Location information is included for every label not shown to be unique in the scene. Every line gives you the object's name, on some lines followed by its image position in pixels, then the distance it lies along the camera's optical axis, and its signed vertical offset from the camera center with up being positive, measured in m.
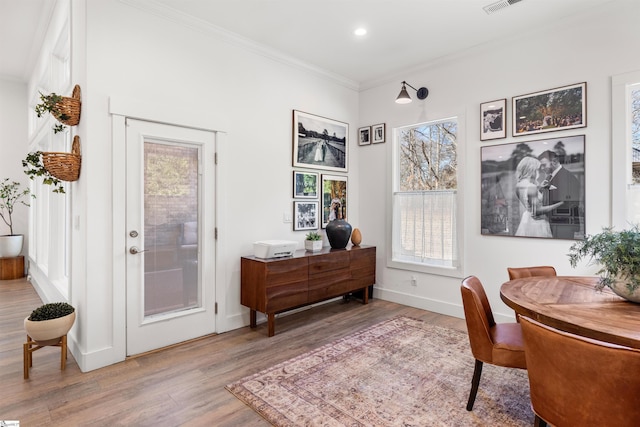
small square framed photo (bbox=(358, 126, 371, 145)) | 4.94 +1.14
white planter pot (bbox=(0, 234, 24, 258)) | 5.66 -0.62
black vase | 4.24 -0.28
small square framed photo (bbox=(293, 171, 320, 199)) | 4.25 +0.35
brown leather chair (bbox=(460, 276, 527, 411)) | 1.95 -0.79
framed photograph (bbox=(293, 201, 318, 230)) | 4.26 -0.05
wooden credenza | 3.37 -0.76
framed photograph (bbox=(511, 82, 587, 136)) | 3.18 +1.03
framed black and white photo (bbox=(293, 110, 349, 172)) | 4.26 +0.94
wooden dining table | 1.43 -0.50
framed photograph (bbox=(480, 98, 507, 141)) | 3.65 +1.04
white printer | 3.46 -0.40
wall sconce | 3.87 +1.37
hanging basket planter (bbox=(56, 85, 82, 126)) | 2.67 +0.82
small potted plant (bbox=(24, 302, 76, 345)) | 2.51 -0.86
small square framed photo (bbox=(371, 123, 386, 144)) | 4.77 +1.14
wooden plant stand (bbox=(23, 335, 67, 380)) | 2.52 -1.10
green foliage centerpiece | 1.75 -0.26
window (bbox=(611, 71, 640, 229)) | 2.94 +0.56
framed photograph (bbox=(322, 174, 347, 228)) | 4.61 +0.19
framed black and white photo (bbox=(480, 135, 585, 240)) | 3.21 +0.24
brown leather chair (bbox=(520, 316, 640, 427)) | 1.19 -0.65
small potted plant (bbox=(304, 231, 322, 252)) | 4.02 -0.38
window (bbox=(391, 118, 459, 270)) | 4.16 +0.21
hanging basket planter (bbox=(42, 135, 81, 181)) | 2.67 +0.37
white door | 2.93 -0.23
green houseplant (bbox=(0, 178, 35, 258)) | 5.67 +0.03
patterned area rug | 2.08 -1.29
